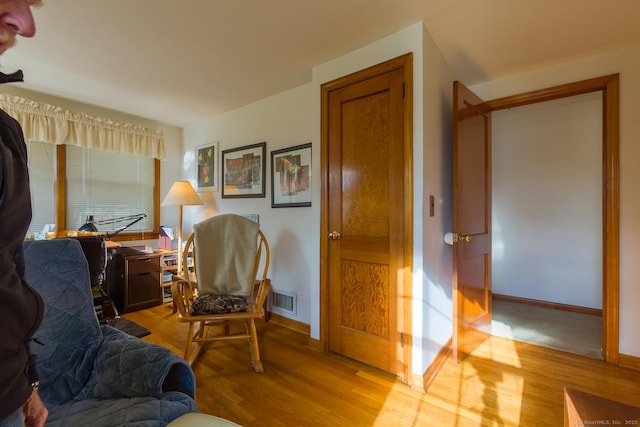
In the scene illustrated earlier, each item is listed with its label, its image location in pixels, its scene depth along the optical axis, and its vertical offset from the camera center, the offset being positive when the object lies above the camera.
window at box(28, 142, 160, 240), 3.07 +0.31
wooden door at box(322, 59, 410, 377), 1.95 -0.03
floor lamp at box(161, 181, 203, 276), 3.34 +0.18
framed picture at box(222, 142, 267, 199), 3.15 +0.48
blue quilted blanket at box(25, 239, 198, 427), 0.98 -0.56
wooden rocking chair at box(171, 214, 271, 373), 2.22 -0.41
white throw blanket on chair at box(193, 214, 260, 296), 2.38 -0.33
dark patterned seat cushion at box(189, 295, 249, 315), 2.04 -0.64
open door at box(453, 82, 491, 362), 2.07 -0.07
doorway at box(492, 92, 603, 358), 3.16 -0.04
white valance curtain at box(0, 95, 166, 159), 2.83 +0.93
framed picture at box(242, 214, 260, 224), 3.19 -0.04
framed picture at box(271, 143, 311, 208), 2.75 +0.36
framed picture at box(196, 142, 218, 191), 3.68 +0.60
